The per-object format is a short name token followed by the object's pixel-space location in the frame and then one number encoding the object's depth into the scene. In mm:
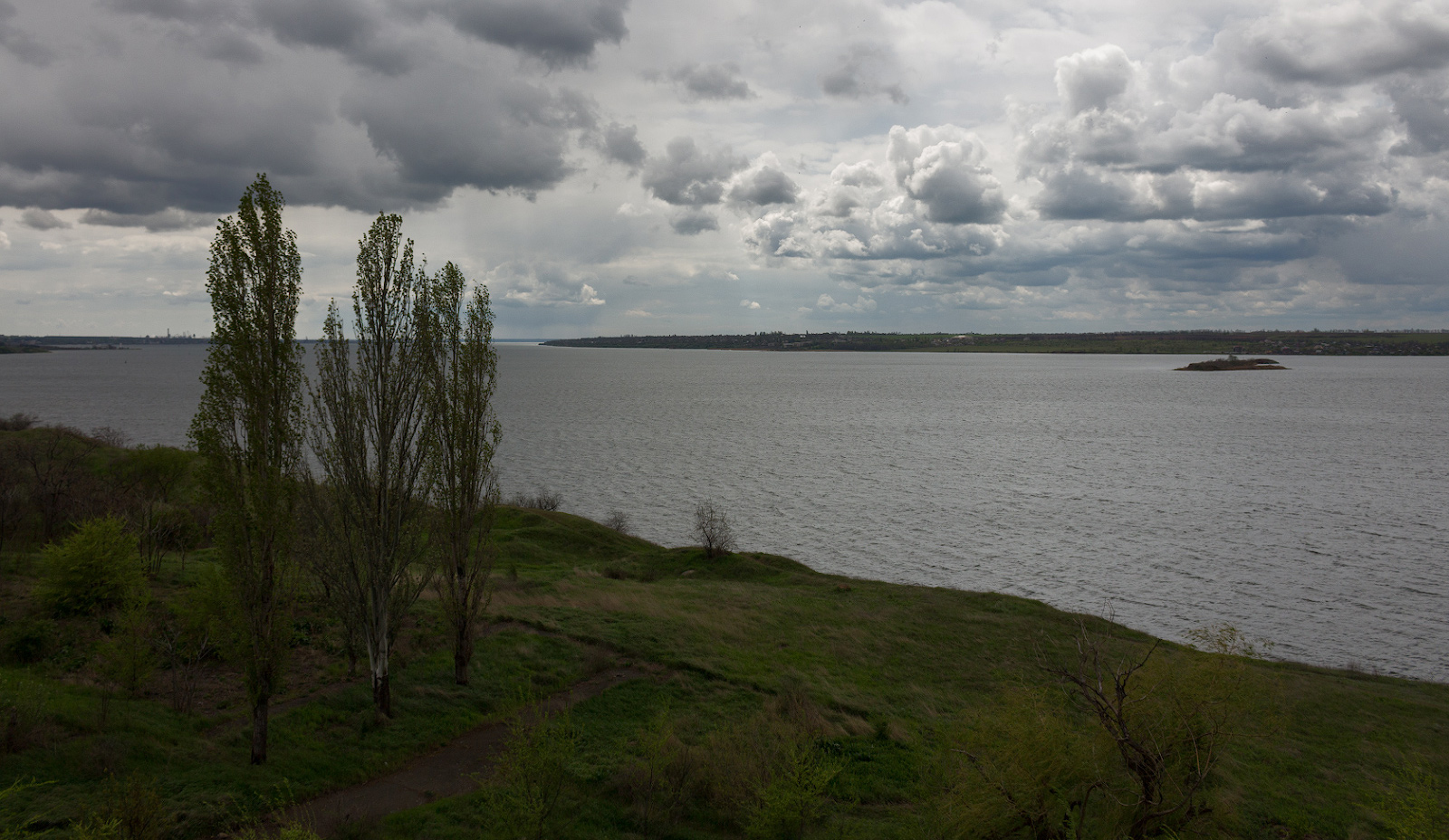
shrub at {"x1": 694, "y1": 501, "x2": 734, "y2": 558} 46719
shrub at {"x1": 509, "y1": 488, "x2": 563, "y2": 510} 61875
